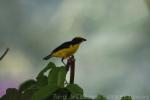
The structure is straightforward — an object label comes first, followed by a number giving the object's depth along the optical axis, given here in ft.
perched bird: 22.02
